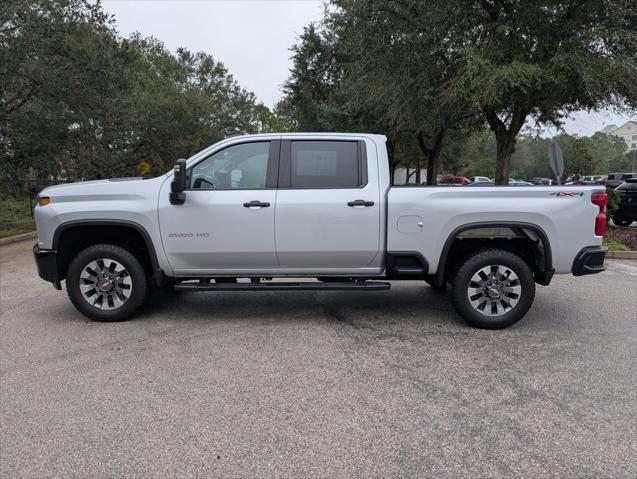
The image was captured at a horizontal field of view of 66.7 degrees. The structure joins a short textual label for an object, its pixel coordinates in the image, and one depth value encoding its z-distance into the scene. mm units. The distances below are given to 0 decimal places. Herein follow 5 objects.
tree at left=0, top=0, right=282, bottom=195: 10820
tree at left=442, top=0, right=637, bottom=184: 10422
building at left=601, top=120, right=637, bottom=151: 142338
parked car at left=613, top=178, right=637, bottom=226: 14347
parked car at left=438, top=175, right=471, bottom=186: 38312
